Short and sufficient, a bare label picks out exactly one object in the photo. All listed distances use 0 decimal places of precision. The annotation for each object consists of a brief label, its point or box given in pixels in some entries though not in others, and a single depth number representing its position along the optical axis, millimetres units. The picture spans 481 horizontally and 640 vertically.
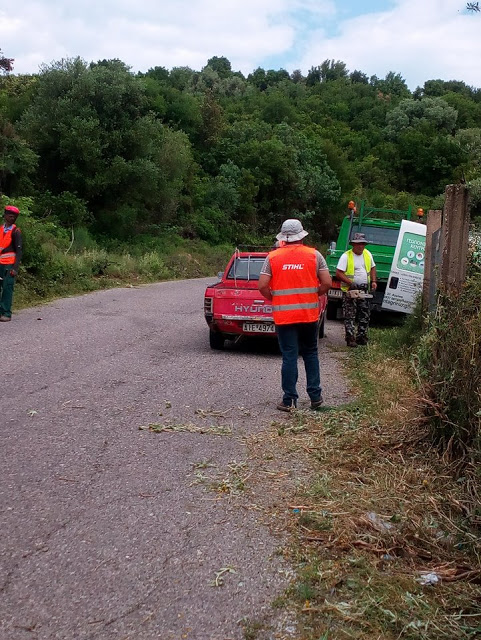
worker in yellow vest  11758
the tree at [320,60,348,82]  126400
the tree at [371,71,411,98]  98694
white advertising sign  14961
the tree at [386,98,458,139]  69812
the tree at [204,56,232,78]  108438
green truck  15344
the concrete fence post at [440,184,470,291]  6016
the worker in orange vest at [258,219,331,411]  7254
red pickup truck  10602
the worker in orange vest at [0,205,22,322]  12359
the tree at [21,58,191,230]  32406
